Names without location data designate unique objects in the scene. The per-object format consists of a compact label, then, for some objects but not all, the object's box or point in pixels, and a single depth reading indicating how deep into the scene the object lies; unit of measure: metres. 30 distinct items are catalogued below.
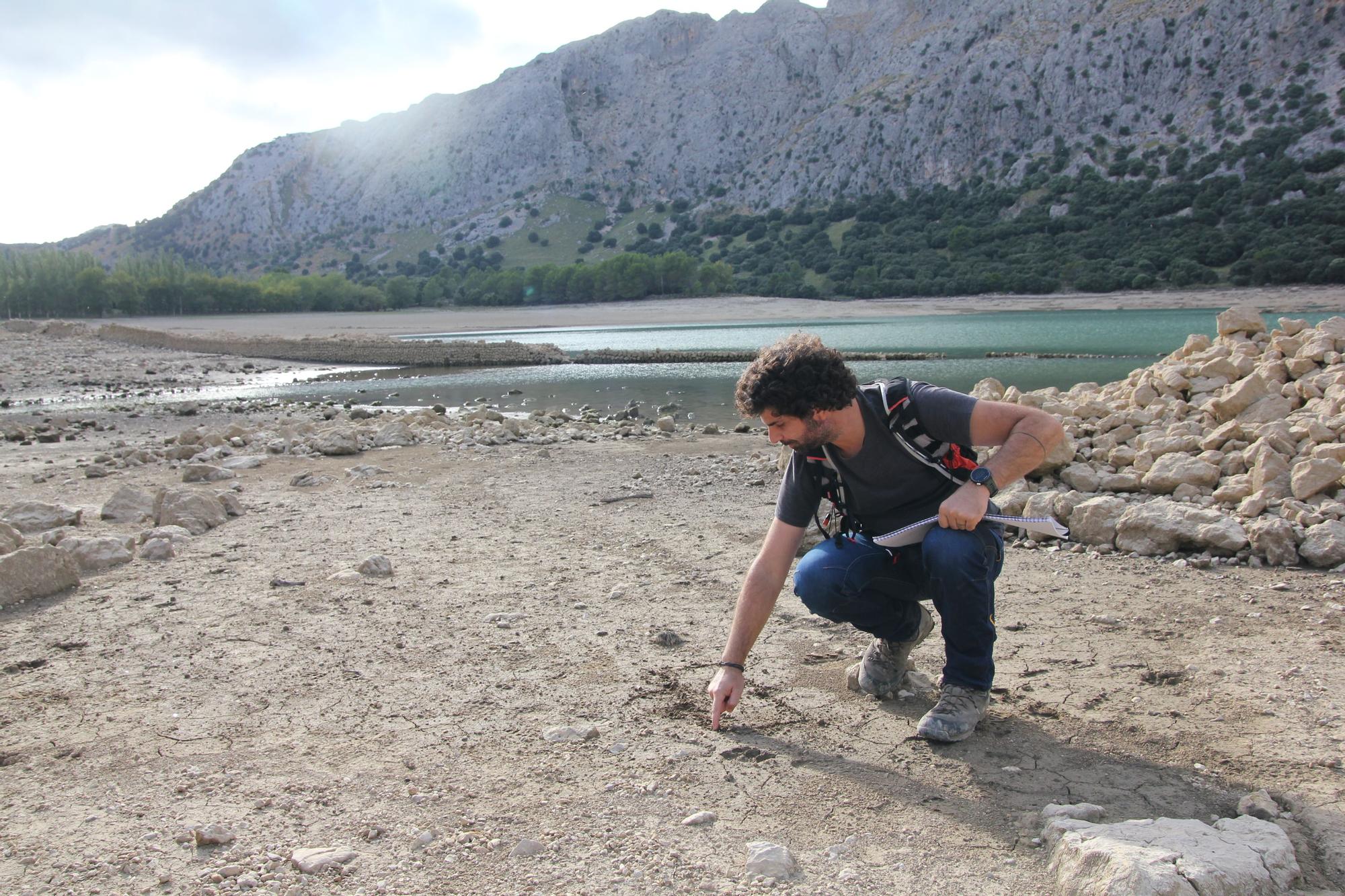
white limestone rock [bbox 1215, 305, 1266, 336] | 8.22
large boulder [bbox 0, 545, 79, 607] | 4.63
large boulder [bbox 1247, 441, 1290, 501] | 5.40
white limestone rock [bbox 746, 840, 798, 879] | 2.26
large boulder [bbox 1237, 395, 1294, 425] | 6.56
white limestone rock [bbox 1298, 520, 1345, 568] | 4.60
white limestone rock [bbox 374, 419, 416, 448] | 11.94
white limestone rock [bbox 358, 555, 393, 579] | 5.22
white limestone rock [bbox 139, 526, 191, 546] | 5.88
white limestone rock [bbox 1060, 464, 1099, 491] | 6.45
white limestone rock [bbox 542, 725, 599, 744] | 3.10
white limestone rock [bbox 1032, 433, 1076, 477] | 6.50
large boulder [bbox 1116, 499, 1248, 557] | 4.95
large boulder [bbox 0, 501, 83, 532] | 6.39
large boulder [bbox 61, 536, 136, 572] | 5.29
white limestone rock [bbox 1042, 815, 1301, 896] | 1.96
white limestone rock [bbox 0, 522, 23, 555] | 5.36
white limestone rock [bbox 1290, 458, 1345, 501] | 5.12
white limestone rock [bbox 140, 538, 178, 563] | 5.61
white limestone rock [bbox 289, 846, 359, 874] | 2.31
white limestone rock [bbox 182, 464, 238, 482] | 9.22
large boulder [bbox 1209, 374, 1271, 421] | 6.76
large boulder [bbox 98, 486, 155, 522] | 6.93
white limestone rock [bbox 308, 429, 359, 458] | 11.00
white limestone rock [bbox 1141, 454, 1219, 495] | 6.09
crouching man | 2.75
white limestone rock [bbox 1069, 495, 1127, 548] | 5.37
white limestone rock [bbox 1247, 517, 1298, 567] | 4.76
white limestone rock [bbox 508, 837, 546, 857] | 2.39
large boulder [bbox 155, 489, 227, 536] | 6.43
